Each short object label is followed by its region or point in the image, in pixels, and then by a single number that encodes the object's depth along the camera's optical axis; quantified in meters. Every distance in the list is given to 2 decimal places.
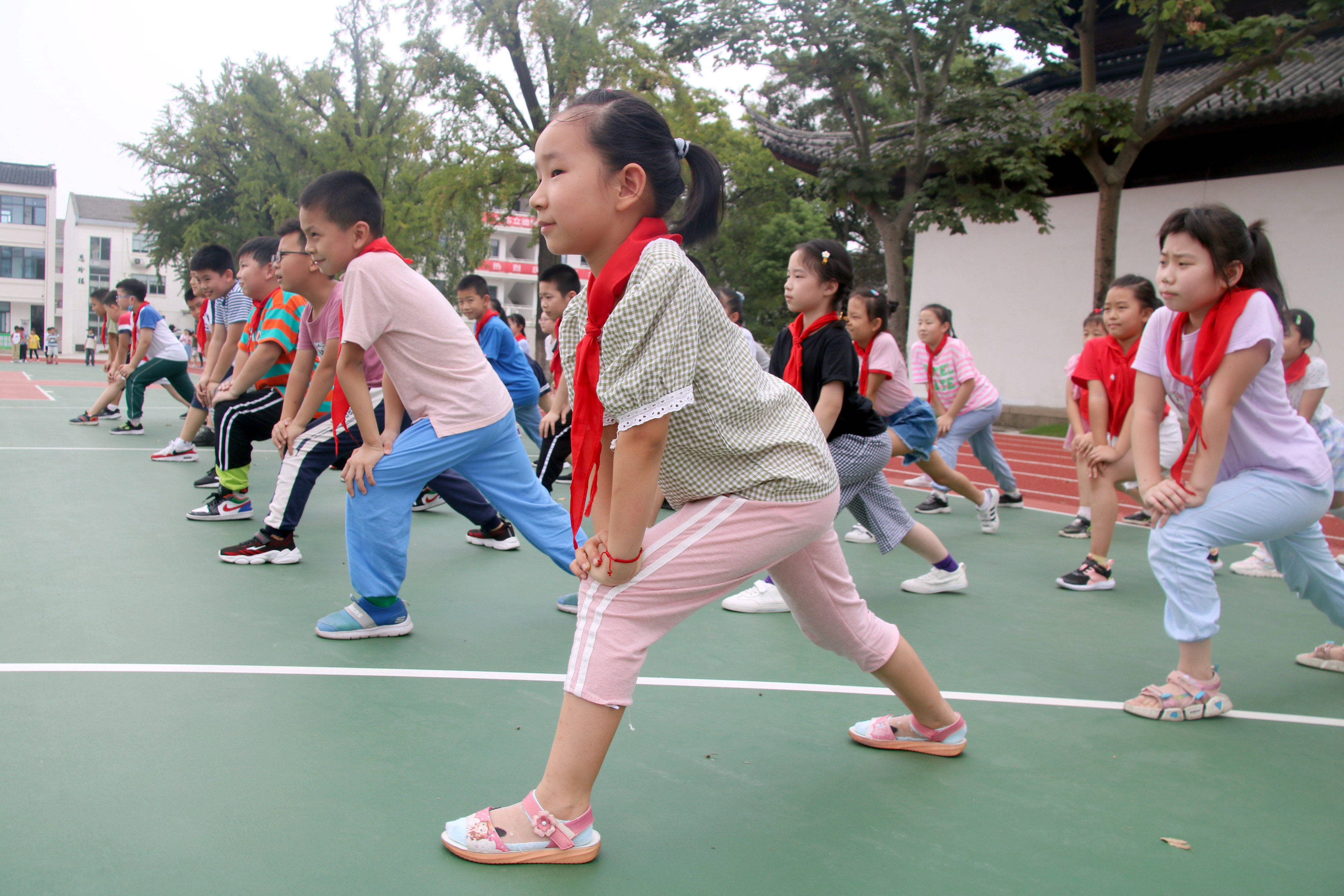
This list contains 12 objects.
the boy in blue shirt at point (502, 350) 6.14
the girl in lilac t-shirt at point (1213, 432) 2.86
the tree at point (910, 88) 14.20
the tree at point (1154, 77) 11.13
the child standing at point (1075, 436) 6.00
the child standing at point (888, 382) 5.11
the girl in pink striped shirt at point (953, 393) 6.73
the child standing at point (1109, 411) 4.77
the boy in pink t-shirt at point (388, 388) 3.37
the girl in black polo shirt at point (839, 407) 3.74
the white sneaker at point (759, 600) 4.10
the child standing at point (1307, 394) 4.35
